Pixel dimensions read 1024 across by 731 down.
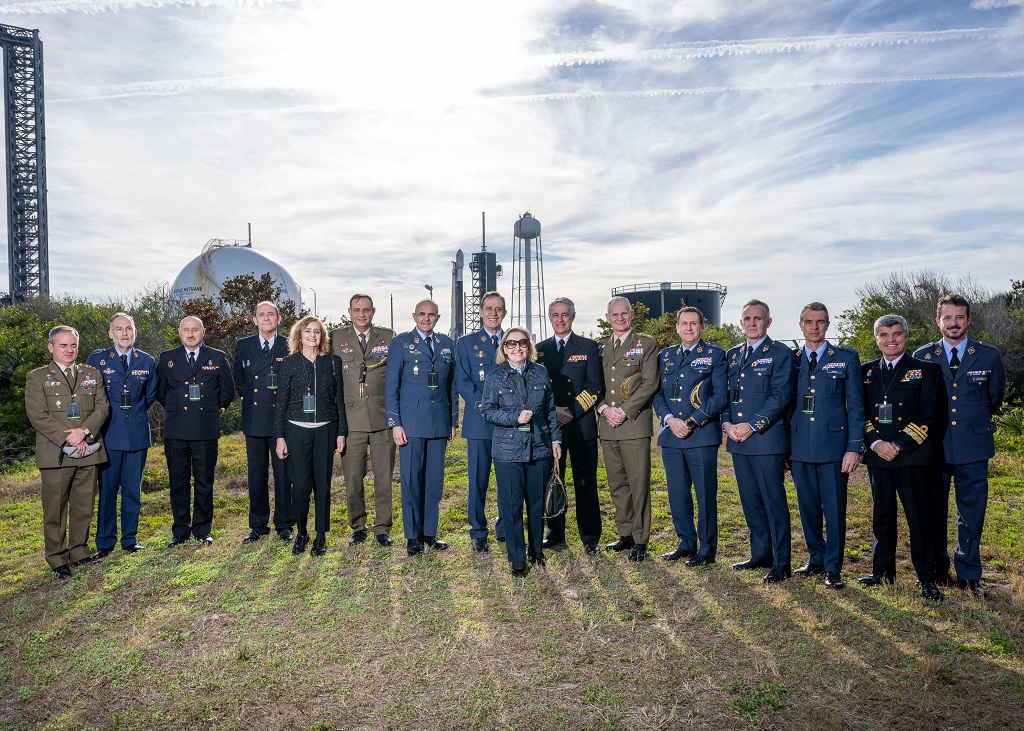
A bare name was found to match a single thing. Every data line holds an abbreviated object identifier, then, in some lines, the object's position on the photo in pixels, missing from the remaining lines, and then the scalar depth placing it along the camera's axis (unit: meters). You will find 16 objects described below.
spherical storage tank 37.22
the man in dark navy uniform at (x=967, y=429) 5.49
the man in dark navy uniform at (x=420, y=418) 6.66
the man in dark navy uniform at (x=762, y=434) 5.72
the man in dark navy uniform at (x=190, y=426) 7.23
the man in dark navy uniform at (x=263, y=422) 7.27
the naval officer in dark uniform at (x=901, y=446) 5.35
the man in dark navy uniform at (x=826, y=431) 5.54
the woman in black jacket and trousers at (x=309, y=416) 6.50
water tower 41.41
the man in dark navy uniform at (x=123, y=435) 6.88
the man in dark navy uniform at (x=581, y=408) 6.55
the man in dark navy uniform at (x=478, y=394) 6.70
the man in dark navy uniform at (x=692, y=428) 6.05
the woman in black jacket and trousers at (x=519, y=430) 5.80
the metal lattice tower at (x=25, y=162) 37.09
